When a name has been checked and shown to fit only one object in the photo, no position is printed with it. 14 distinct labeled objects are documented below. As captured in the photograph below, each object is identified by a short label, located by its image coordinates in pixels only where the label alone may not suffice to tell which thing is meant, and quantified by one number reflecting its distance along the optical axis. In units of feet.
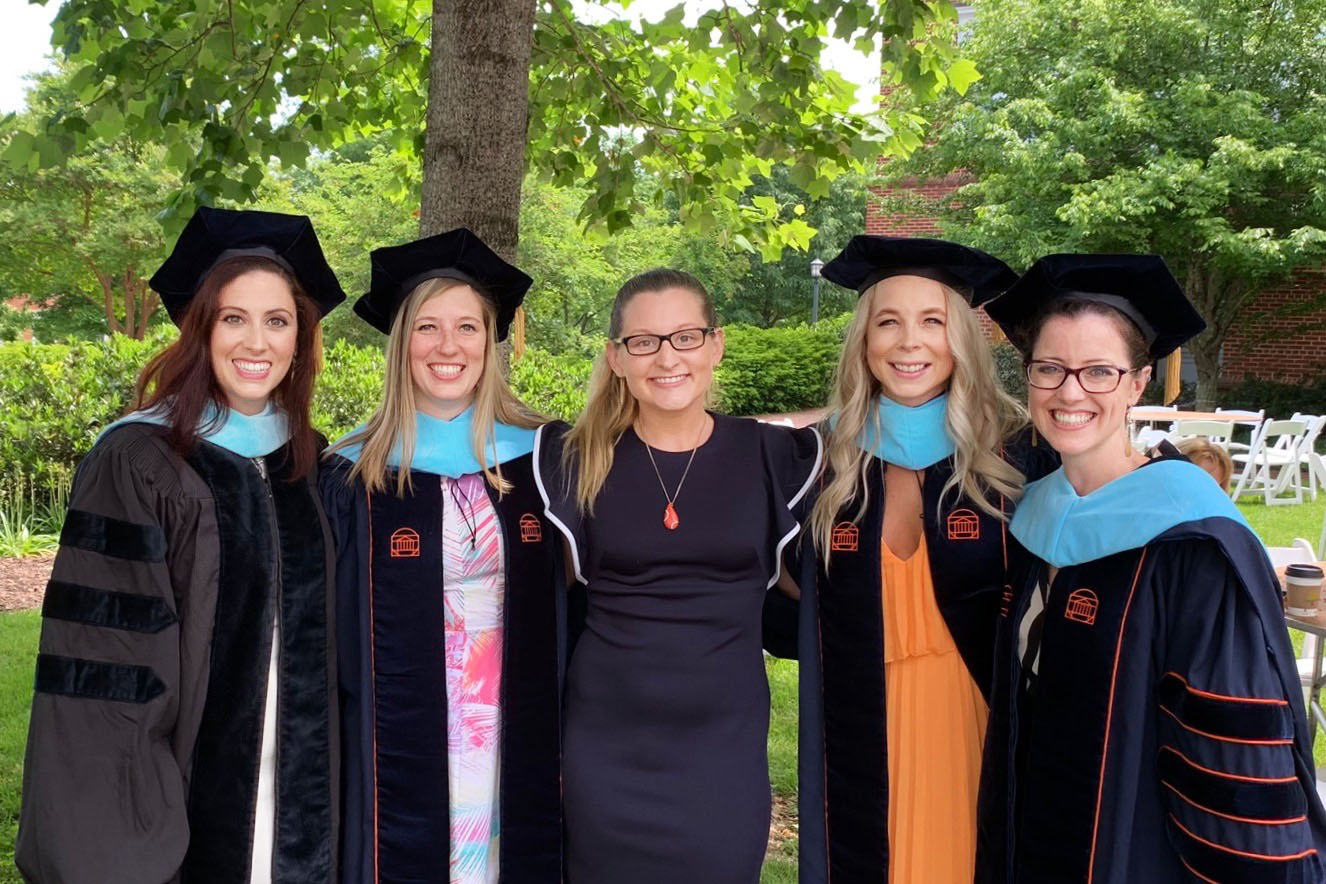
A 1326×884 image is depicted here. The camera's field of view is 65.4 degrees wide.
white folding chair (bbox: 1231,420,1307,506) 35.88
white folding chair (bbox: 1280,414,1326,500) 36.22
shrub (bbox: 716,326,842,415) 66.08
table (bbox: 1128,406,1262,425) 39.23
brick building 57.21
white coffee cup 12.75
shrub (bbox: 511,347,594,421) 29.04
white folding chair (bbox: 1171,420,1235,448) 36.04
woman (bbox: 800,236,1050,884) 7.96
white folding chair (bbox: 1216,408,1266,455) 39.45
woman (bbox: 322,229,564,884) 7.98
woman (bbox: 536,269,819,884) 7.89
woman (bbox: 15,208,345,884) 6.65
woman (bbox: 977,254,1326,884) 6.00
